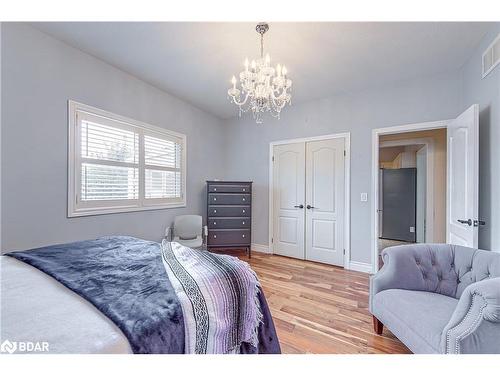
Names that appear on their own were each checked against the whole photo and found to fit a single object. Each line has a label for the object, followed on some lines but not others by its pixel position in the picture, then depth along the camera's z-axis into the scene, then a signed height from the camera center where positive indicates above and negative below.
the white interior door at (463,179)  1.94 +0.11
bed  0.69 -0.46
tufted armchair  1.05 -0.69
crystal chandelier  1.85 +0.93
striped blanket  0.90 -0.52
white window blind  2.30 +0.29
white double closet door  3.35 -0.19
